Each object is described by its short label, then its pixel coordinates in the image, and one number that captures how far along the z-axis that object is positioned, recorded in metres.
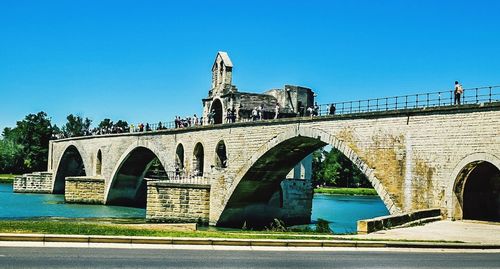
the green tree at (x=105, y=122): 155.40
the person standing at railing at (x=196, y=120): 48.19
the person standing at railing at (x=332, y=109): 33.66
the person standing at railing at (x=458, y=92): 25.56
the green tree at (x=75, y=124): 159.75
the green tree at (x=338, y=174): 111.00
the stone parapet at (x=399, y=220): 20.56
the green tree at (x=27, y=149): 108.50
